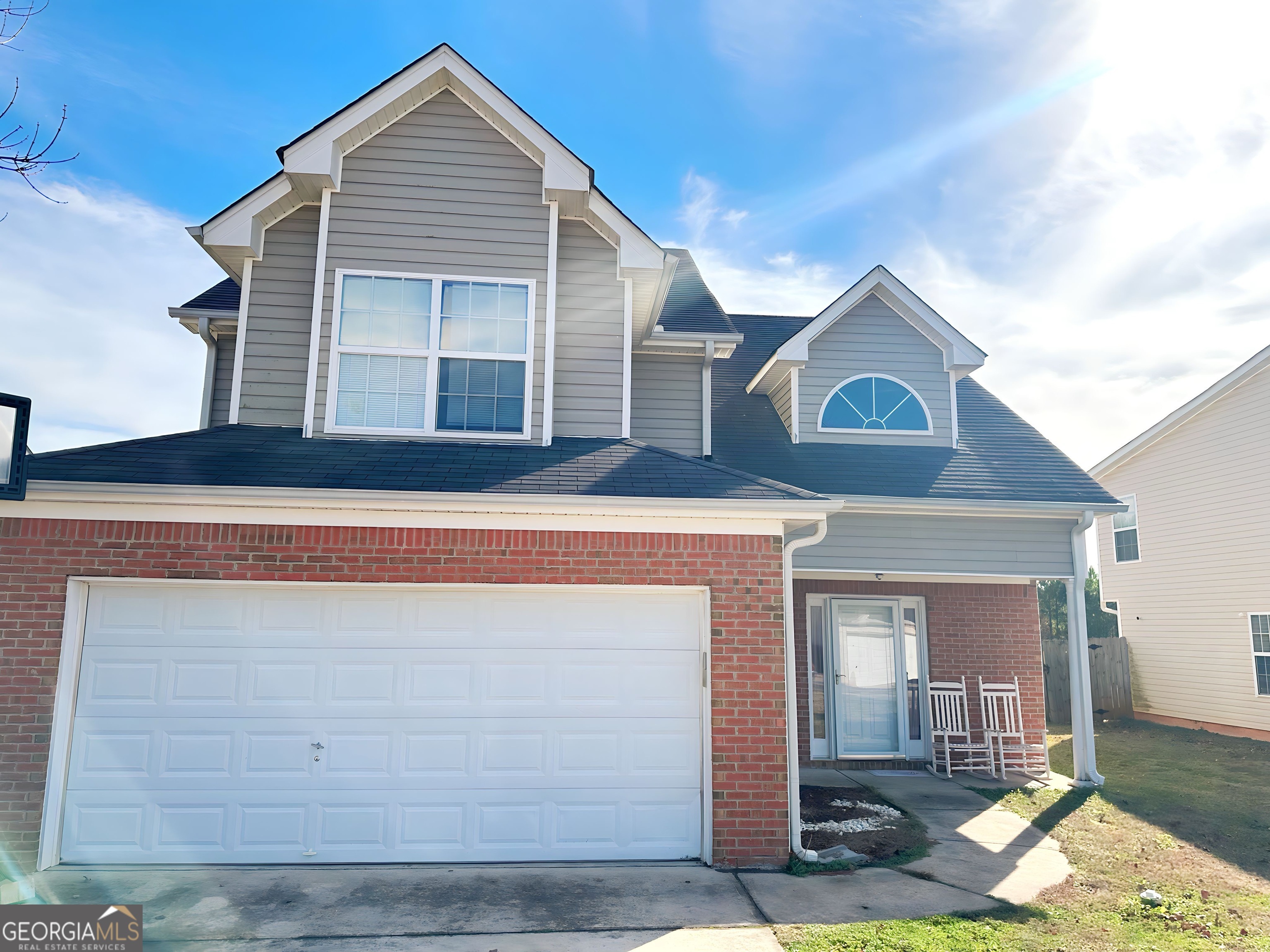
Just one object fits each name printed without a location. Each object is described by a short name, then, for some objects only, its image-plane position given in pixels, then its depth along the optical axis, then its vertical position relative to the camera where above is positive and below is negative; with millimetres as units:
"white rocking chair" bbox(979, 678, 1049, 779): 11945 -1722
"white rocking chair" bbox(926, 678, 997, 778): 12141 -1689
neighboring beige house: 15070 +1272
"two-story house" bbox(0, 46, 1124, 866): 6680 +361
